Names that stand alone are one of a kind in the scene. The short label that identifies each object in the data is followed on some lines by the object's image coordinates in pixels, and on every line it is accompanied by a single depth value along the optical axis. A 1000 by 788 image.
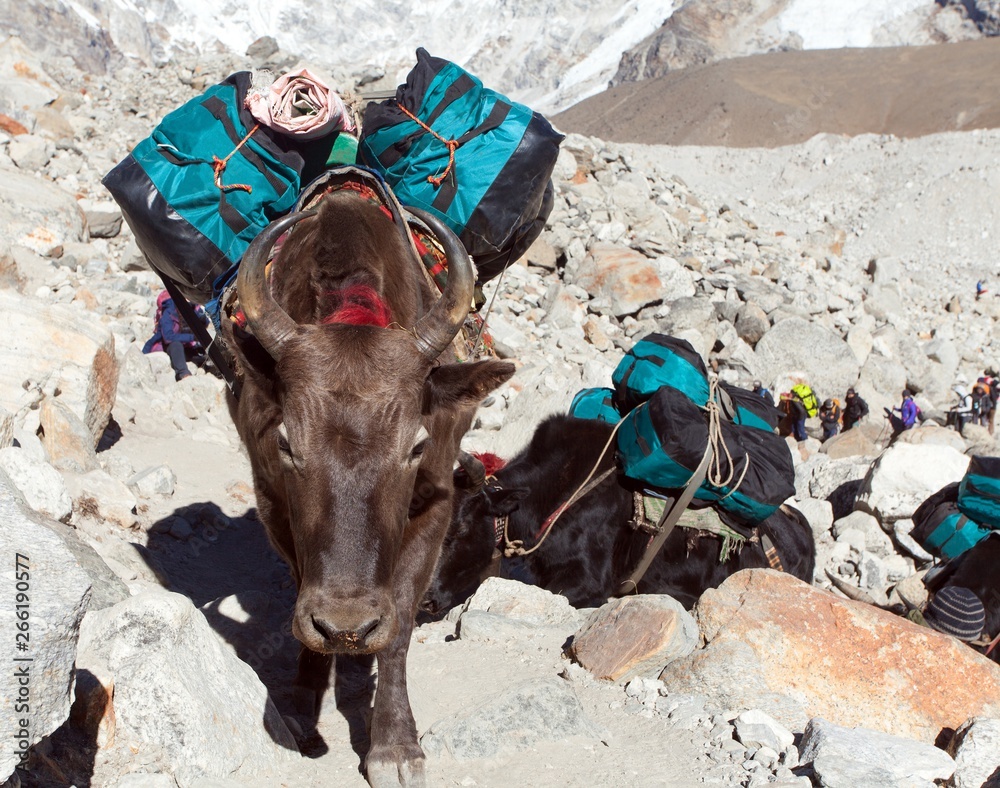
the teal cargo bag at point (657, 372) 4.94
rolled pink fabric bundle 3.95
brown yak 2.46
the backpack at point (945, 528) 5.15
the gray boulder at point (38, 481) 3.43
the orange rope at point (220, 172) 3.81
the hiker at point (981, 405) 12.29
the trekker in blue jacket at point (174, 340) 8.14
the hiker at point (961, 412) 12.30
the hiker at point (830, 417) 11.38
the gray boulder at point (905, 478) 6.44
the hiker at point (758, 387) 11.15
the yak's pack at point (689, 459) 4.52
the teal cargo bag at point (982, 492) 4.98
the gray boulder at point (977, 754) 2.64
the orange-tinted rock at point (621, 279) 12.01
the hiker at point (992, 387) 12.46
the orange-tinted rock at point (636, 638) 3.39
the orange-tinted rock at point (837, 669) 3.29
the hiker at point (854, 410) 11.84
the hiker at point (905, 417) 11.84
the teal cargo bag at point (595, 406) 5.27
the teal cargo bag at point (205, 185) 3.82
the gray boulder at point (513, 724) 2.88
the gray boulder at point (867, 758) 2.51
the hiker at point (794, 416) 11.00
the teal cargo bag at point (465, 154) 3.99
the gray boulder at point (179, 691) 2.37
